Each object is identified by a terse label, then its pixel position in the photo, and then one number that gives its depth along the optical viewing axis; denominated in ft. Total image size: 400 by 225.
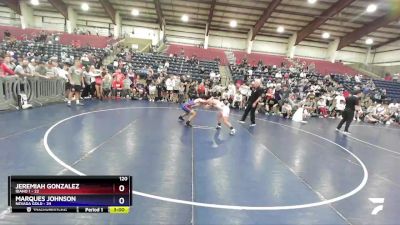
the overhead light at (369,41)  98.60
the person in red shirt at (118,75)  50.65
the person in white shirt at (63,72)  40.87
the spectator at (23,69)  31.73
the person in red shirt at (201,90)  53.56
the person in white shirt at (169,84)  53.93
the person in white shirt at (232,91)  55.05
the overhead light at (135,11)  92.37
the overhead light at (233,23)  94.38
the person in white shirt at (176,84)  54.08
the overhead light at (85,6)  90.66
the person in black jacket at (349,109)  36.68
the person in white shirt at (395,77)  91.86
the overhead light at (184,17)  92.52
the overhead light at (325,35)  96.48
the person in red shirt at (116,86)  50.49
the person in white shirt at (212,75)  65.67
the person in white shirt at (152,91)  54.13
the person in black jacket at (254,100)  35.12
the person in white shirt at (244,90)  54.85
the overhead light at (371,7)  71.72
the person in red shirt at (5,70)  30.60
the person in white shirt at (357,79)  83.79
